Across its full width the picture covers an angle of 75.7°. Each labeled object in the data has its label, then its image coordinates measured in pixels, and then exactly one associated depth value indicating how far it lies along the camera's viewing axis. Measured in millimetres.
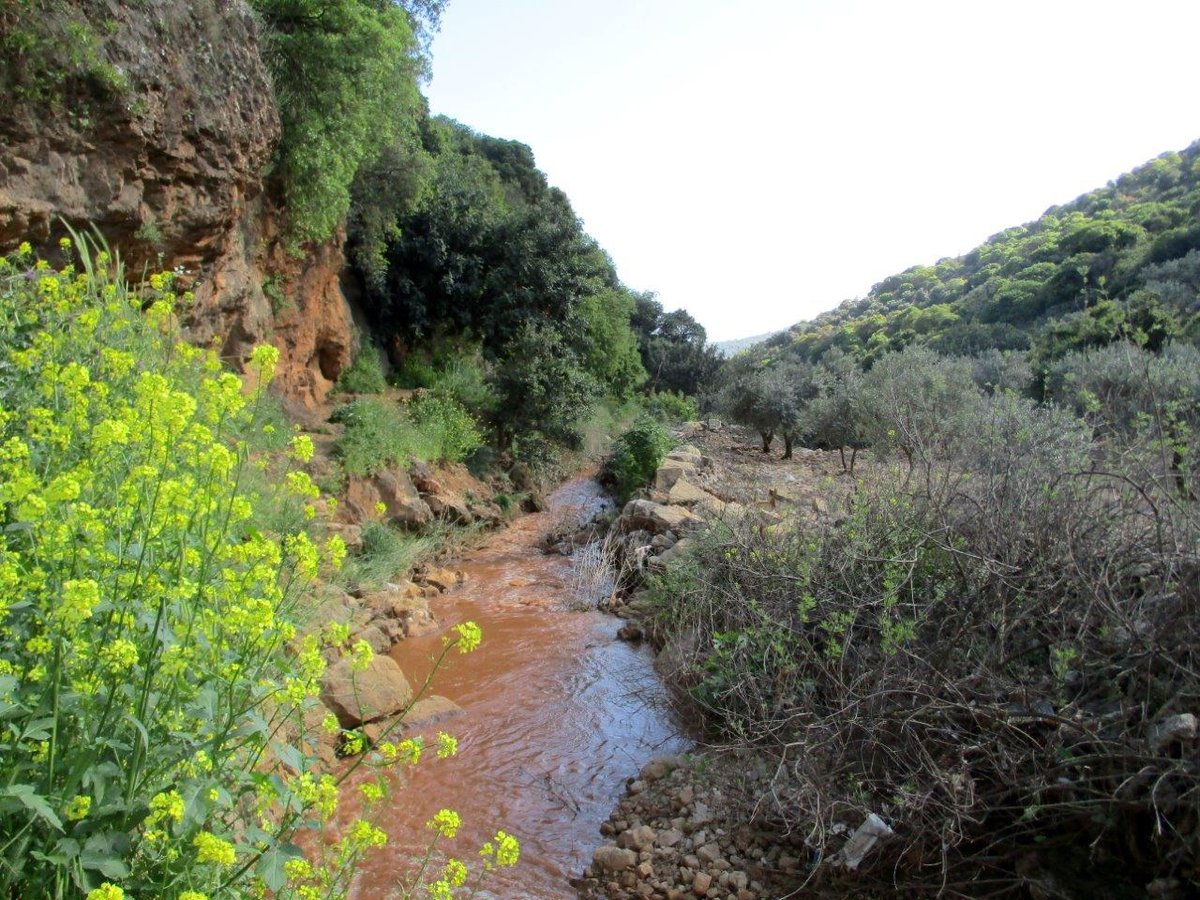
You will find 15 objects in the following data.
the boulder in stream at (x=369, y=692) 5277
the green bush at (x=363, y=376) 14406
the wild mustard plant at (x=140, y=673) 1883
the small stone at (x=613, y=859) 4082
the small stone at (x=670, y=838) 4152
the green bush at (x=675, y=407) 25122
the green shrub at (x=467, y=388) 14898
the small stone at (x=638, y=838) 4195
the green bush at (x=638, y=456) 14078
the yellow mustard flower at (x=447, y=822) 2426
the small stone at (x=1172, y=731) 2736
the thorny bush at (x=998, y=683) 3012
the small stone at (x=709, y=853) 3955
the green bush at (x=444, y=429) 12875
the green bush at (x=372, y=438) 10430
